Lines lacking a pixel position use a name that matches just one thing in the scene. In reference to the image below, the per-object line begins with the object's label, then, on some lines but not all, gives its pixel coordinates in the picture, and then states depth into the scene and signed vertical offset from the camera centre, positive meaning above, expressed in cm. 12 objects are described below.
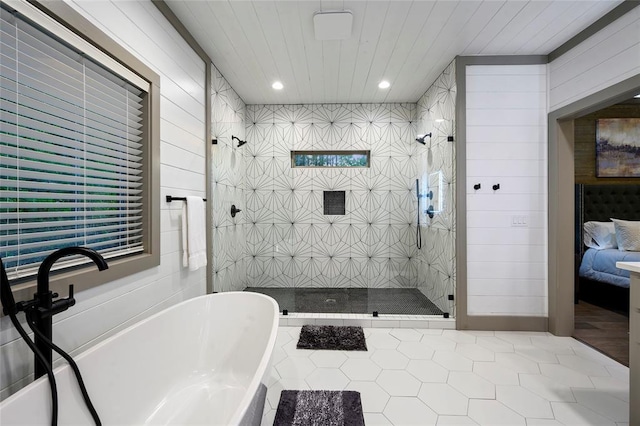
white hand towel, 196 -17
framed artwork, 373 +92
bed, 306 -45
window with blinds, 98 +28
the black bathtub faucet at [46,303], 95 -33
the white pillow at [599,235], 335 -32
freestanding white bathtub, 95 -79
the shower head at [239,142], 329 +89
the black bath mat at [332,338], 222 -114
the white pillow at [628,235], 316 -30
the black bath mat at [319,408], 144 -116
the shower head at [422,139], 323 +92
